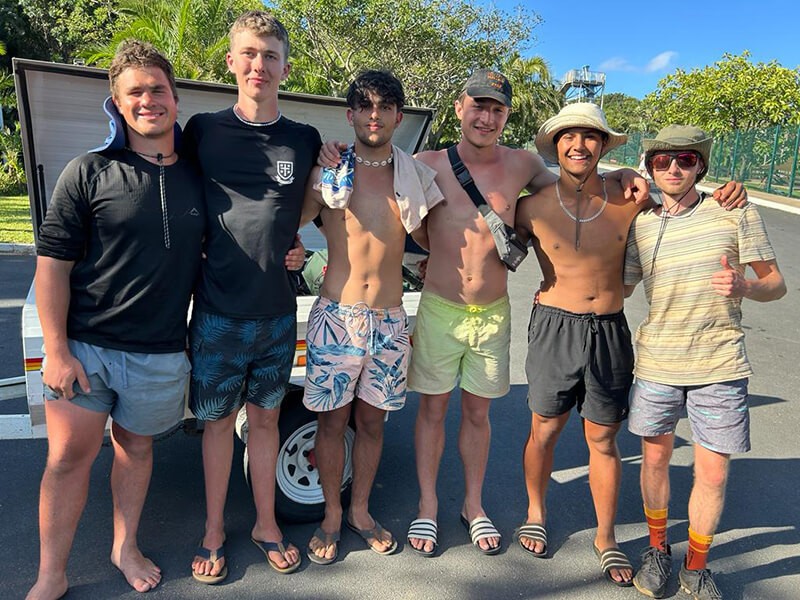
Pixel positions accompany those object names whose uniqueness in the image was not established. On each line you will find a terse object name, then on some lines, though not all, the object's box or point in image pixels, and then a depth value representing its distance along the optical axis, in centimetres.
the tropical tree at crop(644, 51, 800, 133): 2505
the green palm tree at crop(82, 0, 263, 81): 1266
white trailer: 315
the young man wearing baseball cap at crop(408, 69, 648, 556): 304
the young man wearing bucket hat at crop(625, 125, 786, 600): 264
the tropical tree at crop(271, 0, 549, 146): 1520
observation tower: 6450
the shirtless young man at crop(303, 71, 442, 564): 281
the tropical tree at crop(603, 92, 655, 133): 4953
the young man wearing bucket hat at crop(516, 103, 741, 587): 290
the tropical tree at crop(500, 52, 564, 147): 2795
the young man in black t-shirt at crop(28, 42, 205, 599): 235
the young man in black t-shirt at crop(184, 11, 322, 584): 261
